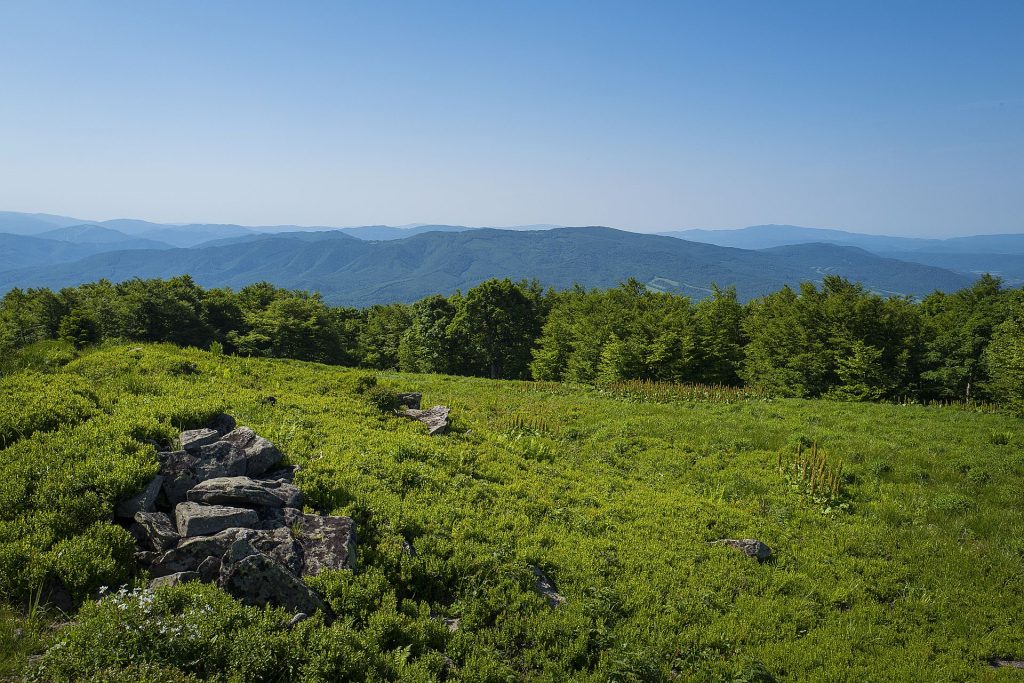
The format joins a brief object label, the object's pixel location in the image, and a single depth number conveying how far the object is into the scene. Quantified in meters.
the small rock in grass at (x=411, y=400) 21.36
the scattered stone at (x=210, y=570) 7.49
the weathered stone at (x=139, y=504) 8.47
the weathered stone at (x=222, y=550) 7.62
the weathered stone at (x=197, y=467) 9.48
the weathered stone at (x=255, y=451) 11.08
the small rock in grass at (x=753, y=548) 11.70
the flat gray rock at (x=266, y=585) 7.25
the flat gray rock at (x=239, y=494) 9.12
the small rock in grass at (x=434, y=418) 17.70
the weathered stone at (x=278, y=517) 9.09
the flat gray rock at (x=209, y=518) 8.26
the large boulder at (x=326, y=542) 8.32
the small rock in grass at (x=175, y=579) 7.08
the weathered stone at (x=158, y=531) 7.99
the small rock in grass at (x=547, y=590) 8.97
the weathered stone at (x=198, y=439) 10.97
